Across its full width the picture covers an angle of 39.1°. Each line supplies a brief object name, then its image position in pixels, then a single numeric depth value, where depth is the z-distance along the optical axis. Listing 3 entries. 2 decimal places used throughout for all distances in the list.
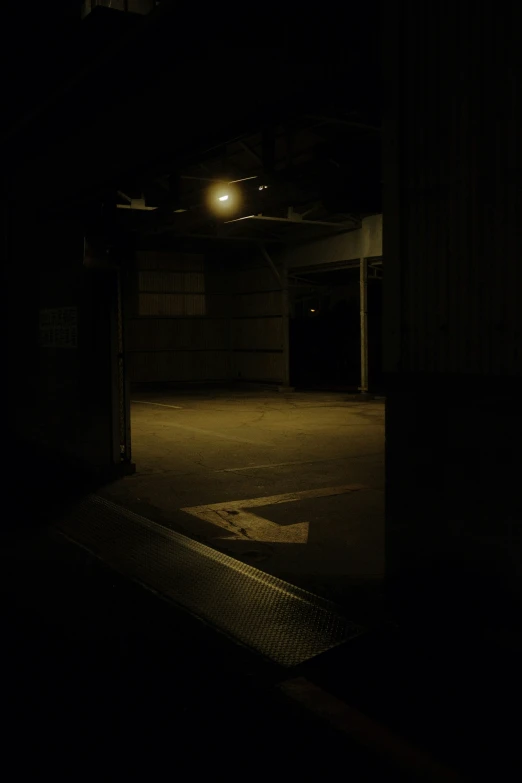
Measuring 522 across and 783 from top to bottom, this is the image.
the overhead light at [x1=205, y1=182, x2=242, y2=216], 8.46
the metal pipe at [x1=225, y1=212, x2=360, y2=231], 16.65
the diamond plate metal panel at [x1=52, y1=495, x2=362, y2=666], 4.45
